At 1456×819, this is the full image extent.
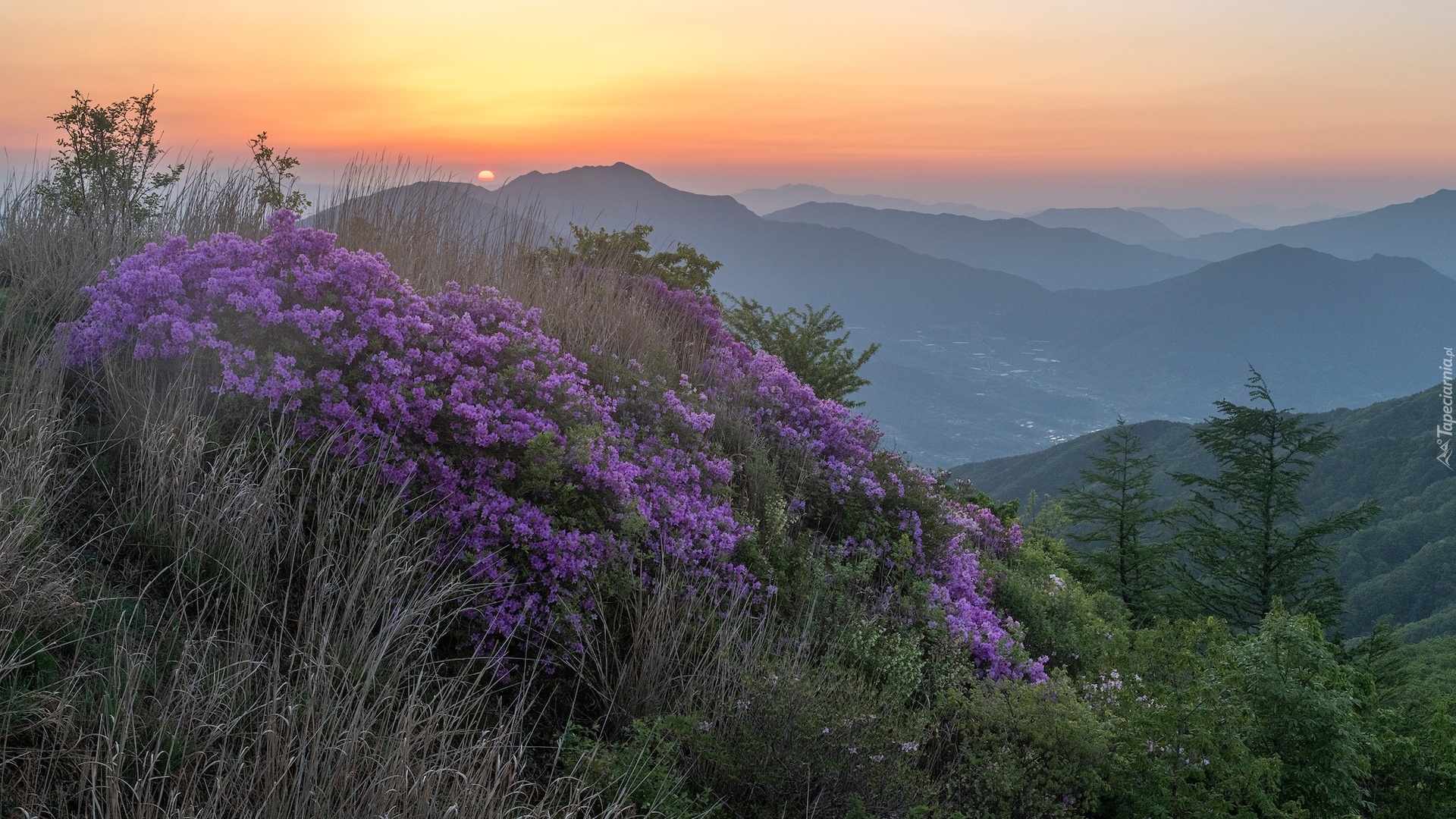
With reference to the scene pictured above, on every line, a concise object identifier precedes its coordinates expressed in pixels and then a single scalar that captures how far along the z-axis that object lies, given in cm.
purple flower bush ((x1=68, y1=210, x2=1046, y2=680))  411
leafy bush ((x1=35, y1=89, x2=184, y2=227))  788
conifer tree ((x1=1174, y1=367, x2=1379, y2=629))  1872
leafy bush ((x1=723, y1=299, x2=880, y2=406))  1341
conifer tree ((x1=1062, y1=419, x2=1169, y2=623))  1731
